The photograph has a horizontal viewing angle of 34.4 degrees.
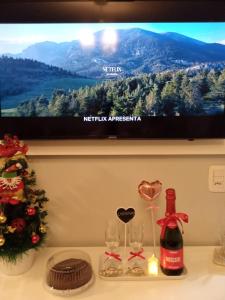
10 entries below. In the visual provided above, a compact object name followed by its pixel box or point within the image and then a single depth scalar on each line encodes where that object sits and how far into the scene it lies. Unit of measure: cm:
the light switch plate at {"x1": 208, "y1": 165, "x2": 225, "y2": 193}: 150
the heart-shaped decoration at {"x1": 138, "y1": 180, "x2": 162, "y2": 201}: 143
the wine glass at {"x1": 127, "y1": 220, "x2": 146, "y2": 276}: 137
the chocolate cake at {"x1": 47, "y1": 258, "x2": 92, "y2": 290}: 121
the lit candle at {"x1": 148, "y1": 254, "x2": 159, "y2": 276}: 132
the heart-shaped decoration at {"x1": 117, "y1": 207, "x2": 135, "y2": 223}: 138
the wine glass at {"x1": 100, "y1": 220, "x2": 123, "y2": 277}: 133
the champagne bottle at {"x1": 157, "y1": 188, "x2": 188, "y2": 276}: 129
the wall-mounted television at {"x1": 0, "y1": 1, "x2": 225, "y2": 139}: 134
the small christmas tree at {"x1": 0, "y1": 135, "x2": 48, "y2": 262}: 125
